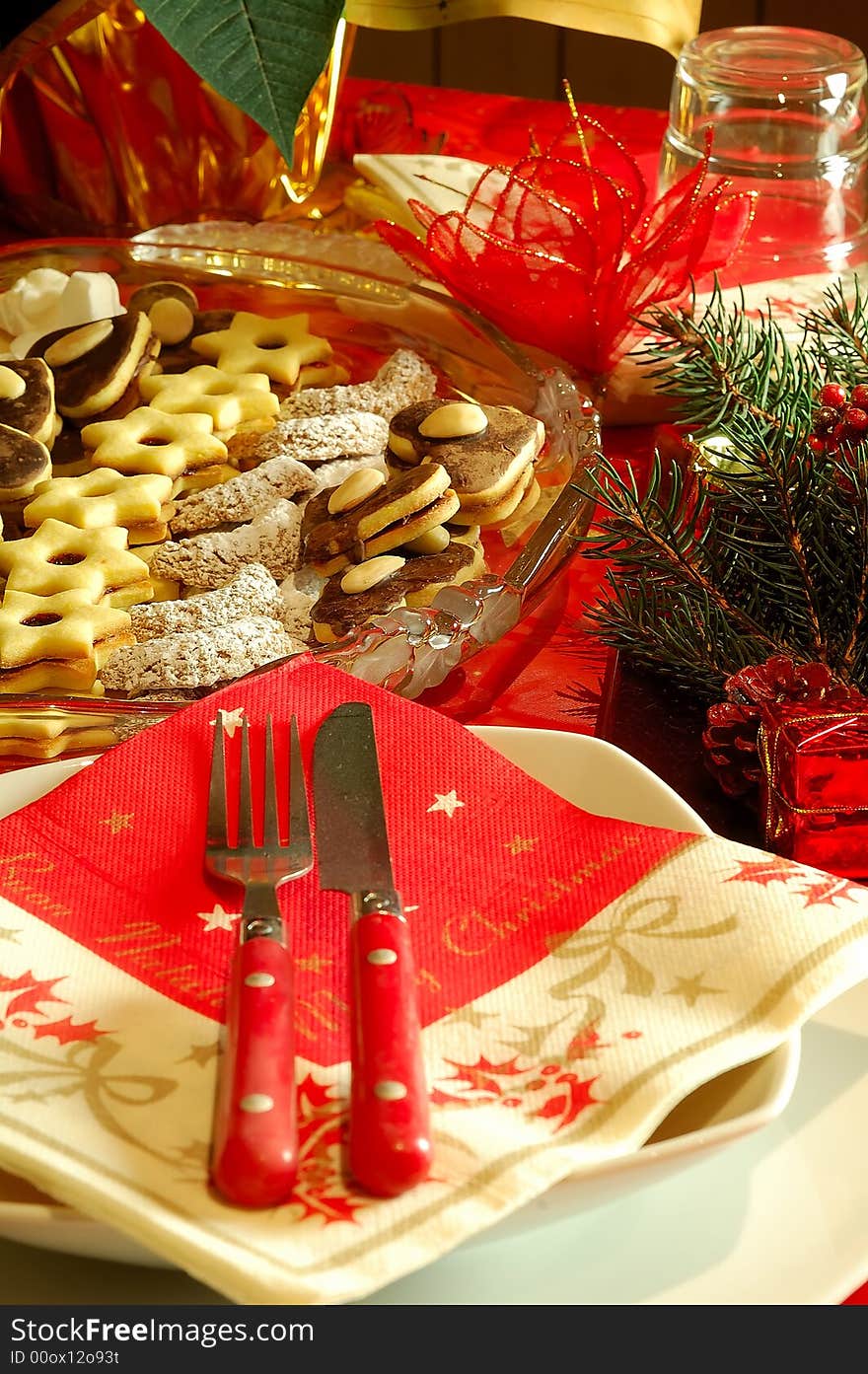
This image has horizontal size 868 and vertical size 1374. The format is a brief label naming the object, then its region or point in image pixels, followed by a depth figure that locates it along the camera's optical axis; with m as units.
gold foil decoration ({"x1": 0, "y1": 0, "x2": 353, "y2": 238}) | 0.97
